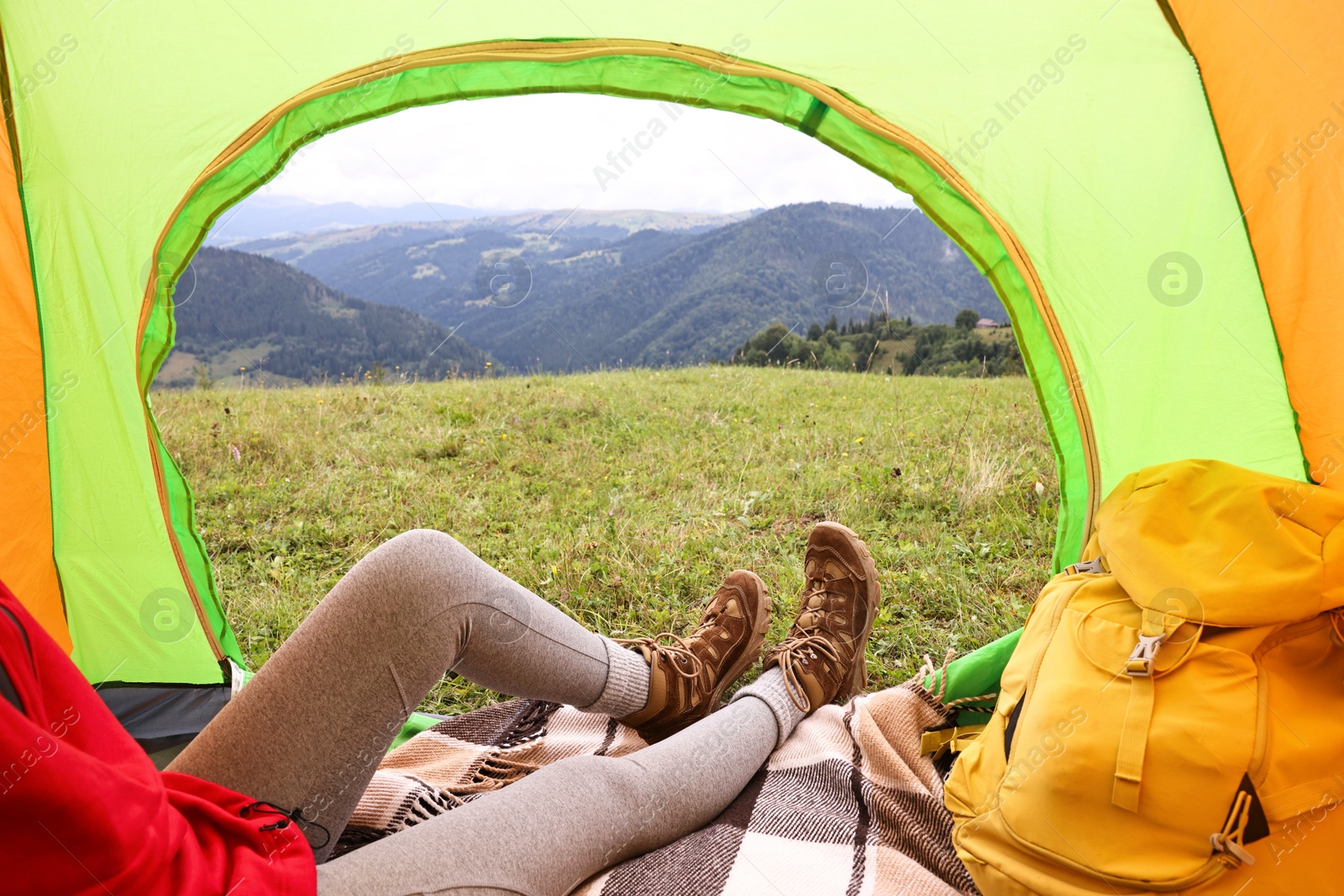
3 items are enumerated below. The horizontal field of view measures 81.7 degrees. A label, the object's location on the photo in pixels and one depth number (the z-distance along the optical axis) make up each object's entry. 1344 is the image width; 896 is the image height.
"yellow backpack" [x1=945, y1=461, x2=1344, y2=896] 1.10
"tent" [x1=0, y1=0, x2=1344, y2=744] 1.65
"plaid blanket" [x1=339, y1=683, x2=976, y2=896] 1.34
